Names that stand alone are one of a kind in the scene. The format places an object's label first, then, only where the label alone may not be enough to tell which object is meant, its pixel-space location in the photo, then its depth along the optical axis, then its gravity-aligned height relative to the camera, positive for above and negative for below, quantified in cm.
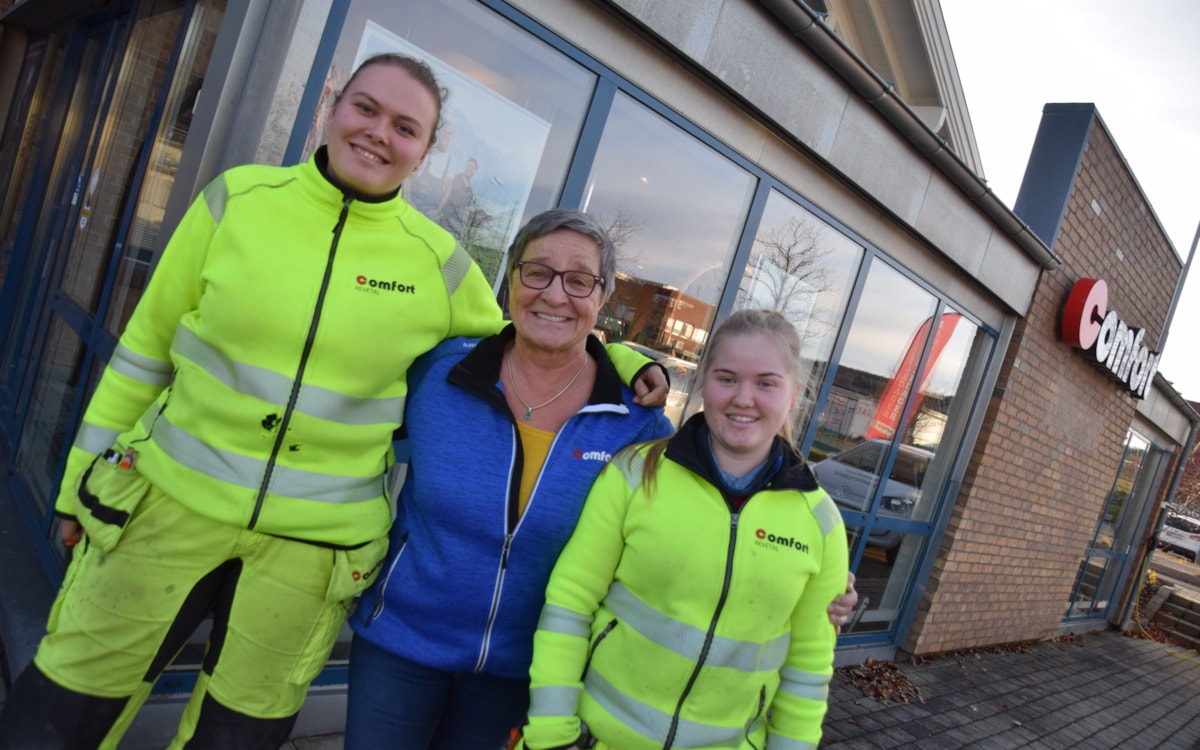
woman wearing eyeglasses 164 -43
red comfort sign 658 +175
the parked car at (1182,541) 2888 -16
